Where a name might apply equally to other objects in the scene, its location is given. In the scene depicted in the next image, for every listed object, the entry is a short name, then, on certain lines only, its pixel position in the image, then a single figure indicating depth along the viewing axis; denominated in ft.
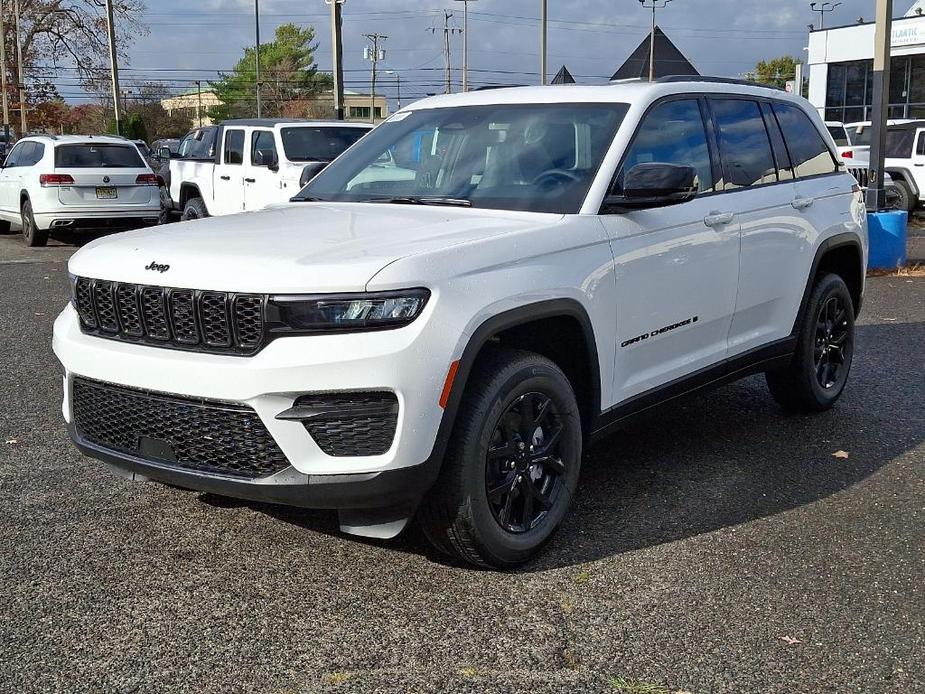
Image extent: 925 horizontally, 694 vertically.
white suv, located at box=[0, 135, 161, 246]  53.93
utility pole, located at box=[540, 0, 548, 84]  127.85
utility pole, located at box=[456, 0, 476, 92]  232.32
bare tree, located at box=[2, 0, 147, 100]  186.60
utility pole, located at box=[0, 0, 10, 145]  161.94
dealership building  139.54
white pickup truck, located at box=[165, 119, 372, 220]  46.47
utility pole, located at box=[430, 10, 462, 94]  325.19
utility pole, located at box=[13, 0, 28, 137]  166.57
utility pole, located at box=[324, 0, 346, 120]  72.74
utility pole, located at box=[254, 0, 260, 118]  233.76
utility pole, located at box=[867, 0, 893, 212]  45.47
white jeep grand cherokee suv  11.68
